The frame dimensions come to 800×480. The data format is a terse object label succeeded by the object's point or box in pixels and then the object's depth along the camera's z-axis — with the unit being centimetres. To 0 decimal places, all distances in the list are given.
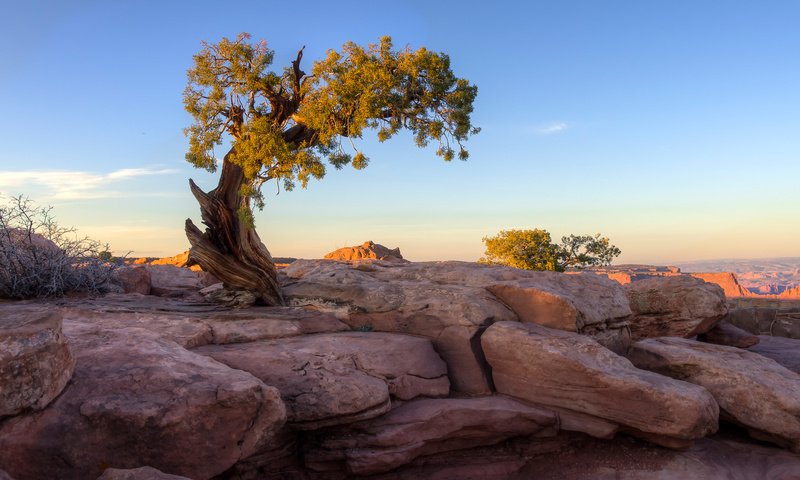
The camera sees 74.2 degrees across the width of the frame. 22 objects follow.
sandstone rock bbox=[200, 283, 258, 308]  1348
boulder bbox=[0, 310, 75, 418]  654
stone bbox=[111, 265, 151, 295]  1628
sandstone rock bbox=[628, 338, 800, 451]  1033
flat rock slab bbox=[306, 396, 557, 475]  884
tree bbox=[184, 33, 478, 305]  1308
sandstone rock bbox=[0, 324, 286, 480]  670
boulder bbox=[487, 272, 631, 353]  1208
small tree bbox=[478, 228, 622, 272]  4053
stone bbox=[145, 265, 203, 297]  1780
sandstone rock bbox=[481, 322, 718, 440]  941
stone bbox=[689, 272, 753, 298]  10425
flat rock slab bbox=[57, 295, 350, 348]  1059
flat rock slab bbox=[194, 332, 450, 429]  888
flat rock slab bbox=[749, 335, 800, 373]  1438
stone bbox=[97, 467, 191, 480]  537
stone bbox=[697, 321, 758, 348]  1658
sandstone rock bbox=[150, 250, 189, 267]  3534
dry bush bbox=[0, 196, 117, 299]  1279
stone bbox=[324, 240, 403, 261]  3328
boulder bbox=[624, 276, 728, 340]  1616
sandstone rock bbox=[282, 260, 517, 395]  1145
